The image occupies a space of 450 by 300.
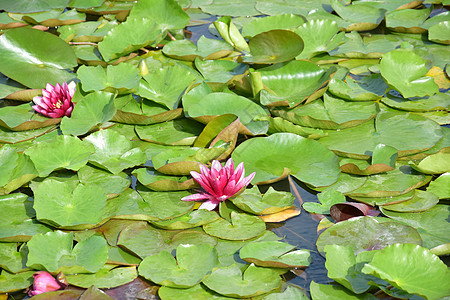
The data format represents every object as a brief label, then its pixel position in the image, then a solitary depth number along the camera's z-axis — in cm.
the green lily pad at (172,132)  622
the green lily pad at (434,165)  561
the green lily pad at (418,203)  520
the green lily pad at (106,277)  444
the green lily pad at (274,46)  725
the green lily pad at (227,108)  630
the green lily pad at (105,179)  549
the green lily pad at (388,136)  602
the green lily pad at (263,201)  519
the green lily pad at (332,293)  424
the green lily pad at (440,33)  845
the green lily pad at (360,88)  694
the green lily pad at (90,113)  629
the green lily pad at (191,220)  500
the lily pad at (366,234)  475
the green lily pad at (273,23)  874
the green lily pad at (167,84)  687
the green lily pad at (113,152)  572
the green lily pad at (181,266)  441
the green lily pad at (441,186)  537
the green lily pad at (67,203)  495
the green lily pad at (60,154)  560
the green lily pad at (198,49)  806
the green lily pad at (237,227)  494
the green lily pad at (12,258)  459
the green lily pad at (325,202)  529
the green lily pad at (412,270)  400
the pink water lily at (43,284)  434
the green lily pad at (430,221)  484
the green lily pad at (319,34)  808
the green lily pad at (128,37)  792
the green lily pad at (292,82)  673
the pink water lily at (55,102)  668
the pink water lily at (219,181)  517
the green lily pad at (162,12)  882
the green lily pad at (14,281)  441
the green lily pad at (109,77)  691
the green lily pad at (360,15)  898
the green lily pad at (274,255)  450
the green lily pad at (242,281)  429
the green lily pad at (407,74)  699
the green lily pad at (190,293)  431
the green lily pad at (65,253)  448
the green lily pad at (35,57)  743
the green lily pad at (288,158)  568
